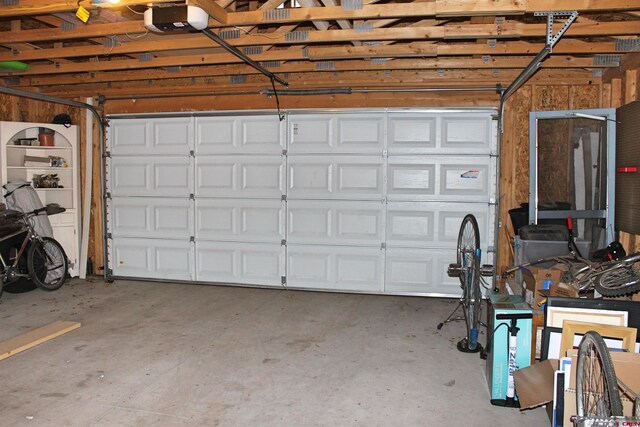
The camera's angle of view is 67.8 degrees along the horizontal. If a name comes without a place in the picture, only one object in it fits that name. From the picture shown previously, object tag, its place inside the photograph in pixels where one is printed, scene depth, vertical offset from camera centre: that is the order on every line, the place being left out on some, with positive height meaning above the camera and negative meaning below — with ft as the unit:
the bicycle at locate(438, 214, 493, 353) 12.69 -2.44
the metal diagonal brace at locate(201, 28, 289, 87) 12.44 +4.16
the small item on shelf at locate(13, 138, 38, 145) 21.06 +2.17
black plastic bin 17.27 -0.82
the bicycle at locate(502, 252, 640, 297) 10.66 -1.97
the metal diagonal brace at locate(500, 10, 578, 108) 10.80 +3.69
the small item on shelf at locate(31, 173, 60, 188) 21.38 +0.46
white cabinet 21.07 +0.97
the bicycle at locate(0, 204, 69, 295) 18.53 -2.60
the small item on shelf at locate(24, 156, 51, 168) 20.98 +1.29
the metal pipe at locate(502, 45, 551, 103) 11.62 +3.41
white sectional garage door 18.92 -0.21
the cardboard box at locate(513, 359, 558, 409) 9.34 -3.86
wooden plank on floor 13.05 -4.32
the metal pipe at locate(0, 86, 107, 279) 17.93 +3.62
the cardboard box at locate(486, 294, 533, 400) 10.28 -3.37
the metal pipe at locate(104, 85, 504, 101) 18.44 +4.11
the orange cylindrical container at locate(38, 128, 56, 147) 21.33 +2.40
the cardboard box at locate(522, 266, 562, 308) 12.51 -2.34
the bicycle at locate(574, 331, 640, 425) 6.76 -2.94
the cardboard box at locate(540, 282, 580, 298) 11.66 -2.47
